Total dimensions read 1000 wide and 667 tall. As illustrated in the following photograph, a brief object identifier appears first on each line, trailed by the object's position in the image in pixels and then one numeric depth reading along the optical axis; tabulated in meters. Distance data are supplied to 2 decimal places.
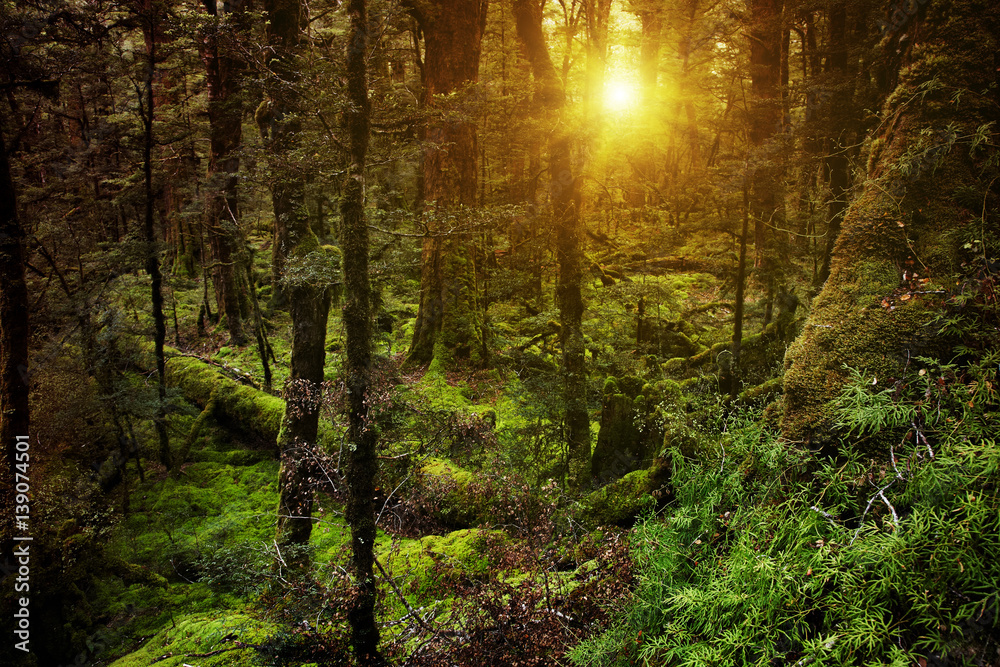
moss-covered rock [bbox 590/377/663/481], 6.99
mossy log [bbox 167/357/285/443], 10.73
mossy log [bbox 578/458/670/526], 5.20
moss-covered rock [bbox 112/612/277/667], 4.39
